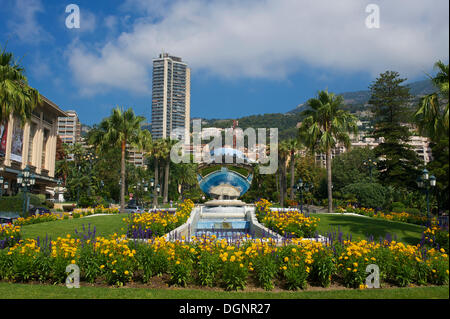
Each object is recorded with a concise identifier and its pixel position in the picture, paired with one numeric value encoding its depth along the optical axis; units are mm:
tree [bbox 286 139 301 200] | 49919
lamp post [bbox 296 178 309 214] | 24336
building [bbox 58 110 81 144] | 163750
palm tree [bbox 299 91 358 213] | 27234
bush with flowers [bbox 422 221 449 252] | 4847
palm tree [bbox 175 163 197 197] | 67856
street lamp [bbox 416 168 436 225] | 14938
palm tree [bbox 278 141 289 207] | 52500
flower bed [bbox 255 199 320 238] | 13047
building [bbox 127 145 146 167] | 174462
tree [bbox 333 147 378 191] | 56019
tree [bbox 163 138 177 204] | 51719
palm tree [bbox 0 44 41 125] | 13688
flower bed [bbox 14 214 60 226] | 19203
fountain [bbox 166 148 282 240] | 22719
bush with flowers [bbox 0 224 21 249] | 12309
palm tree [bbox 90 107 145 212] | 30578
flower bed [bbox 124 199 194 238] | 13305
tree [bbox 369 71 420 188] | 38156
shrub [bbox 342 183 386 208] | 38406
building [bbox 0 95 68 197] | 41719
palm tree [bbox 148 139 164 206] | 52500
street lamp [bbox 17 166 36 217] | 21922
